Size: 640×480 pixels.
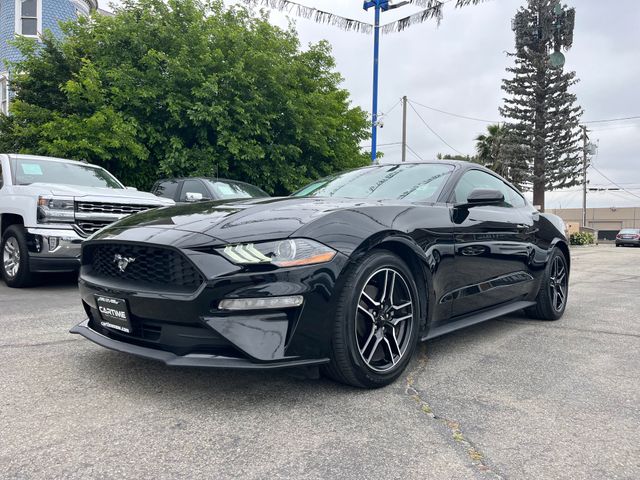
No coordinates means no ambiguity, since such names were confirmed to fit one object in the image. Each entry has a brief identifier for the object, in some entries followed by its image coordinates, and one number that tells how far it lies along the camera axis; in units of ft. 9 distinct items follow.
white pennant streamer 39.09
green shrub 103.30
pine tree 108.27
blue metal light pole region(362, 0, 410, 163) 43.24
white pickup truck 19.03
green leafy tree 36.09
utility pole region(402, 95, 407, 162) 91.09
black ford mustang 7.95
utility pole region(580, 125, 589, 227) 121.15
